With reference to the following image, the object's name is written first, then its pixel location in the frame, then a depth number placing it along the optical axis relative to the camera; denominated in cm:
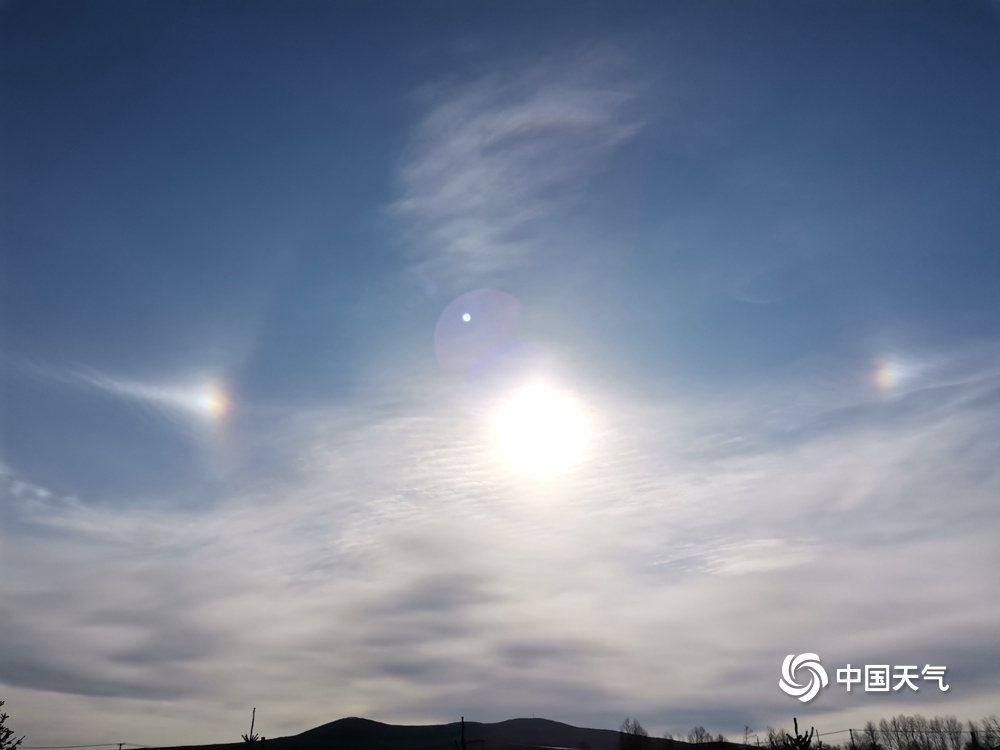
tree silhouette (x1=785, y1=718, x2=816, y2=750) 3472
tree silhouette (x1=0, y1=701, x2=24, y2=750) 5672
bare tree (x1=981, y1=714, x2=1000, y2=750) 9914
